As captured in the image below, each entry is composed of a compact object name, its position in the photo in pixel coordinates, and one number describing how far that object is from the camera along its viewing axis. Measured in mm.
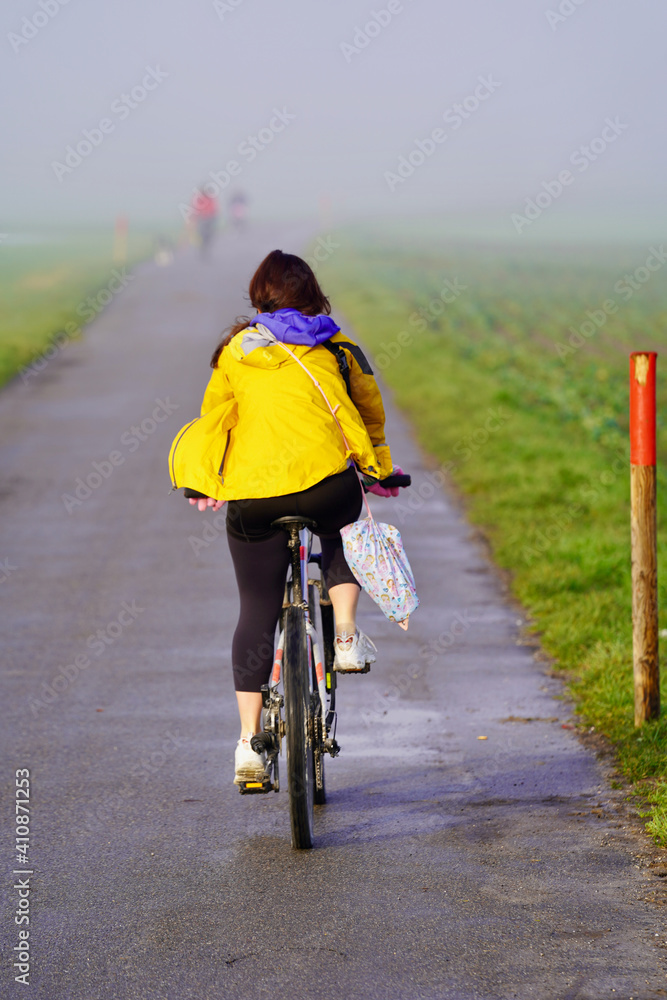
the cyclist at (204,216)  77125
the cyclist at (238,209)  104850
